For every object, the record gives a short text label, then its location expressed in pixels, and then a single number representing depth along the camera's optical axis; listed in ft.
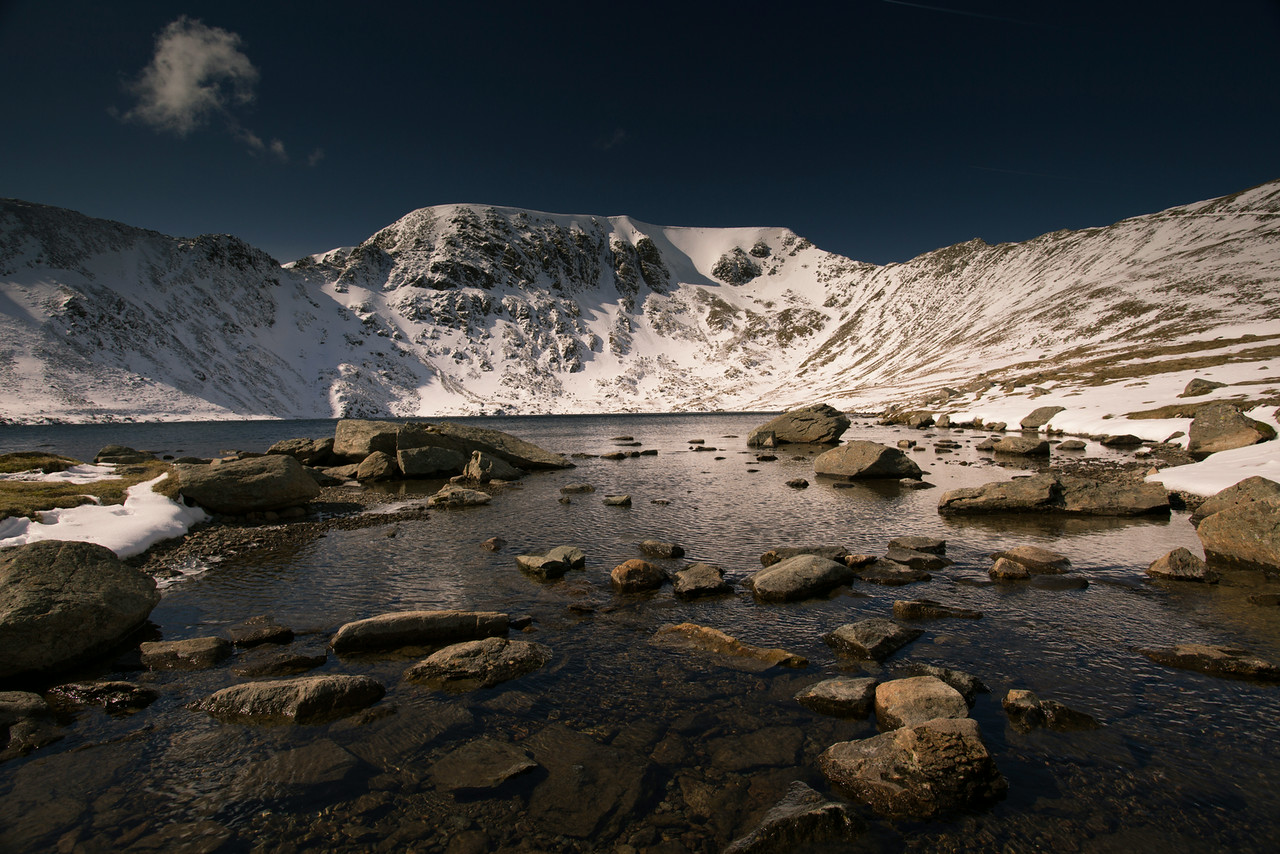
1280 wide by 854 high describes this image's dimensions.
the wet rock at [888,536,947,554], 57.21
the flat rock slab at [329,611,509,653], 36.50
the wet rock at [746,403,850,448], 191.31
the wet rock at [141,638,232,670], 34.50
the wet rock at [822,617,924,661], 34.29
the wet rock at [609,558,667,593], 48.14
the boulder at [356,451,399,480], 114.42
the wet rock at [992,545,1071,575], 50.70
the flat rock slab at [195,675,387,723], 28.40
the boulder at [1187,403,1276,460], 94.12
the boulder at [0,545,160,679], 31.96
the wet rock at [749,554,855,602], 45.32
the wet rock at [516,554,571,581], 51.85
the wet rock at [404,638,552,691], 32.32
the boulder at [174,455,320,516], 72.43
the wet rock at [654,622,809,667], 33.71
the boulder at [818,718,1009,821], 21.01
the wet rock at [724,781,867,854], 19.19
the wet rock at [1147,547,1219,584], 45.85
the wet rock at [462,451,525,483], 115.96
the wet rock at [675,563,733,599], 46.42
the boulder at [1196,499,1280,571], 46.85
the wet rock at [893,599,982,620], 40.68
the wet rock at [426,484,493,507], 87.86
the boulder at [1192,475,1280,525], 49.29
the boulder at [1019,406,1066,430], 186.09
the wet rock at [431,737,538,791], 23.40
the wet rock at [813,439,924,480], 106.52
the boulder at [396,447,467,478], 118.62
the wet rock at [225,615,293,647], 37.68
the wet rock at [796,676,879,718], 27.73
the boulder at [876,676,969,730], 25.73
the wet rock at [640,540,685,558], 58.70
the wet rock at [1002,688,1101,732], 26.25
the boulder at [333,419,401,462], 129.08
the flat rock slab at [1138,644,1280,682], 30.25
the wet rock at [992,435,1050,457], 133.59
